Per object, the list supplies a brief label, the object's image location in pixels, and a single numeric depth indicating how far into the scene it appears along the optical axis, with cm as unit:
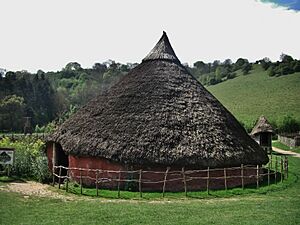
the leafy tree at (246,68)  8579
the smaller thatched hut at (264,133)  3778
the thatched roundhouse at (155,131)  1720
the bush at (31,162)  1984
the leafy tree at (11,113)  5578
